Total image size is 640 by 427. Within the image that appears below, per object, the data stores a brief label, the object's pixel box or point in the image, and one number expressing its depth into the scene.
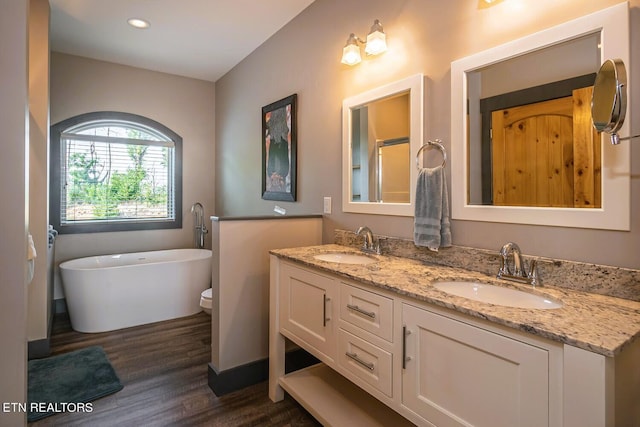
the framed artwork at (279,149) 2.85
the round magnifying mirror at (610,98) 1.09
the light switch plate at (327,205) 2.49
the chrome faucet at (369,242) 2.06
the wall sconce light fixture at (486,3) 1.49
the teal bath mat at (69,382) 1.98
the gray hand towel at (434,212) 1.67
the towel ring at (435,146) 1.71
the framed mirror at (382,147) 1.88
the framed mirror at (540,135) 1.20
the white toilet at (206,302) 2.95
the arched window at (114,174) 3.60
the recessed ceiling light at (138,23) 2.86
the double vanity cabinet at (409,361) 0.85
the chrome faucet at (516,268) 1.35
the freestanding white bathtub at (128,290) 3.05
